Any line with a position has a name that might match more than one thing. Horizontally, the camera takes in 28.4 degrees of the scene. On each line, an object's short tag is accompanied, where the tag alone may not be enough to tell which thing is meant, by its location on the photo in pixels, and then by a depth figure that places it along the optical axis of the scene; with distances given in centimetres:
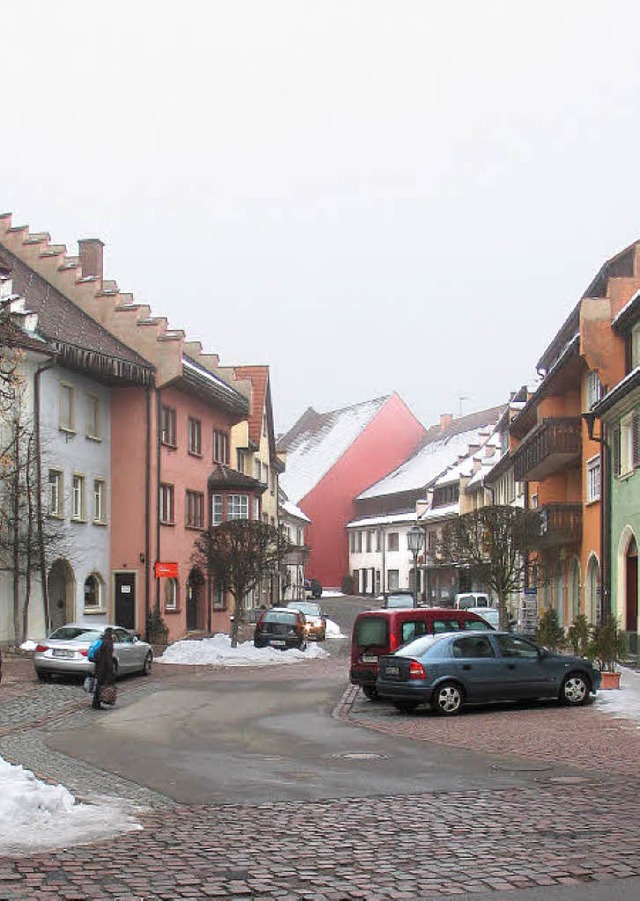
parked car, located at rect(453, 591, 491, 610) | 5549
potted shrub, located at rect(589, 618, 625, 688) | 2516
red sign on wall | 4169
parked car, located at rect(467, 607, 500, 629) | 4515
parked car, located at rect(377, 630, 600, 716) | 2170
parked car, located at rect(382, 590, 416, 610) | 5734
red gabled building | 10825
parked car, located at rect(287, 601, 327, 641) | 5106
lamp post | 4141
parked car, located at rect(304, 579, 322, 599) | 9619
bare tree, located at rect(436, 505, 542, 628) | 4056
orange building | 3516
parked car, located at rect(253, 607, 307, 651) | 4084
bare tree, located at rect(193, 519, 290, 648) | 4278
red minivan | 2538
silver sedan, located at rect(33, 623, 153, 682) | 2803
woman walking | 2345
